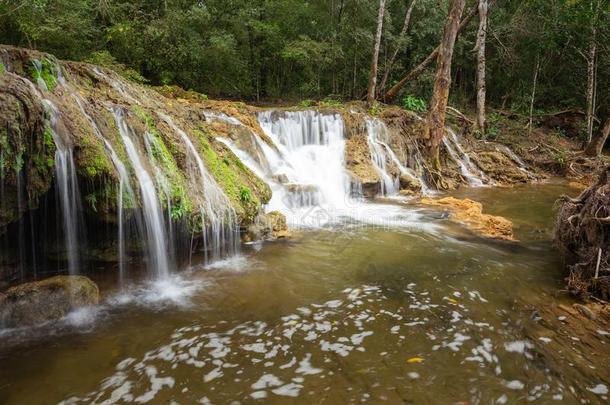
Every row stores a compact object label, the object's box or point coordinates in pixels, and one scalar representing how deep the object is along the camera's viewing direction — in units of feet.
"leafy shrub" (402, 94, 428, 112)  59.62
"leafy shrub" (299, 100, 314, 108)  56.00
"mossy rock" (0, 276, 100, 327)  13.14
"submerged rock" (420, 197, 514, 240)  24.58
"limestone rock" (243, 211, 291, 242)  23.03
